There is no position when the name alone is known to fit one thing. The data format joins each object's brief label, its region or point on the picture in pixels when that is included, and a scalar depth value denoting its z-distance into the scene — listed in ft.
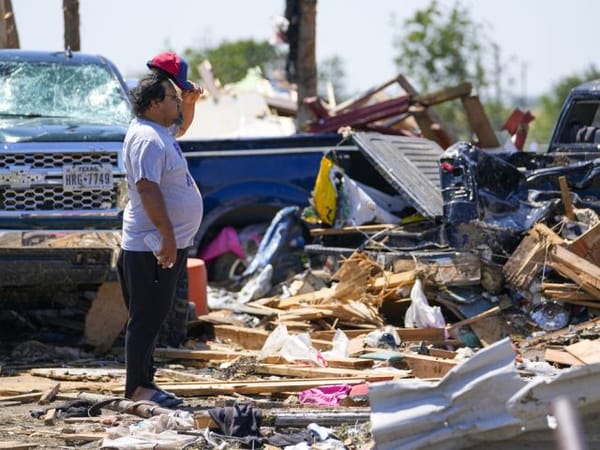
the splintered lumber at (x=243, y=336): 55.06
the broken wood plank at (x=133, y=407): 36.64
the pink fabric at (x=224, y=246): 75.77
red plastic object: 61.61
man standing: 37.31
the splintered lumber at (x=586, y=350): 41.65
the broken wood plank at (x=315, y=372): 42.99
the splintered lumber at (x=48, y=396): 40.42
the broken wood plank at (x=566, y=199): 54.28
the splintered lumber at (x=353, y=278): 56.94
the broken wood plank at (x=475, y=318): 52.96
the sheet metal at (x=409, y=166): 58.09
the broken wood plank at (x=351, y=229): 59.83
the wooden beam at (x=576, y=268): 50.53
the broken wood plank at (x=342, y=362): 46.63
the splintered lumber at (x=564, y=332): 50.30
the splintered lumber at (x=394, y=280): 55.29
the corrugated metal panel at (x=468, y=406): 27.65
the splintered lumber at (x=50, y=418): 36.72
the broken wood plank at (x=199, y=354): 50.89
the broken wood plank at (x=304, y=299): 58.64
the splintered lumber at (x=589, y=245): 51.44
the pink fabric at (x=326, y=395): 39.24
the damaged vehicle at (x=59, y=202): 50.48
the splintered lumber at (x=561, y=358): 42.33
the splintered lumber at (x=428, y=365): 42.05
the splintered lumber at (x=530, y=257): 52.59
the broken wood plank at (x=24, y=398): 40.76
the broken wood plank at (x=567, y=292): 51.58
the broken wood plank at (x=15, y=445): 32.34
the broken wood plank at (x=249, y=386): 41.02
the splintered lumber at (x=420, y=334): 52.13
